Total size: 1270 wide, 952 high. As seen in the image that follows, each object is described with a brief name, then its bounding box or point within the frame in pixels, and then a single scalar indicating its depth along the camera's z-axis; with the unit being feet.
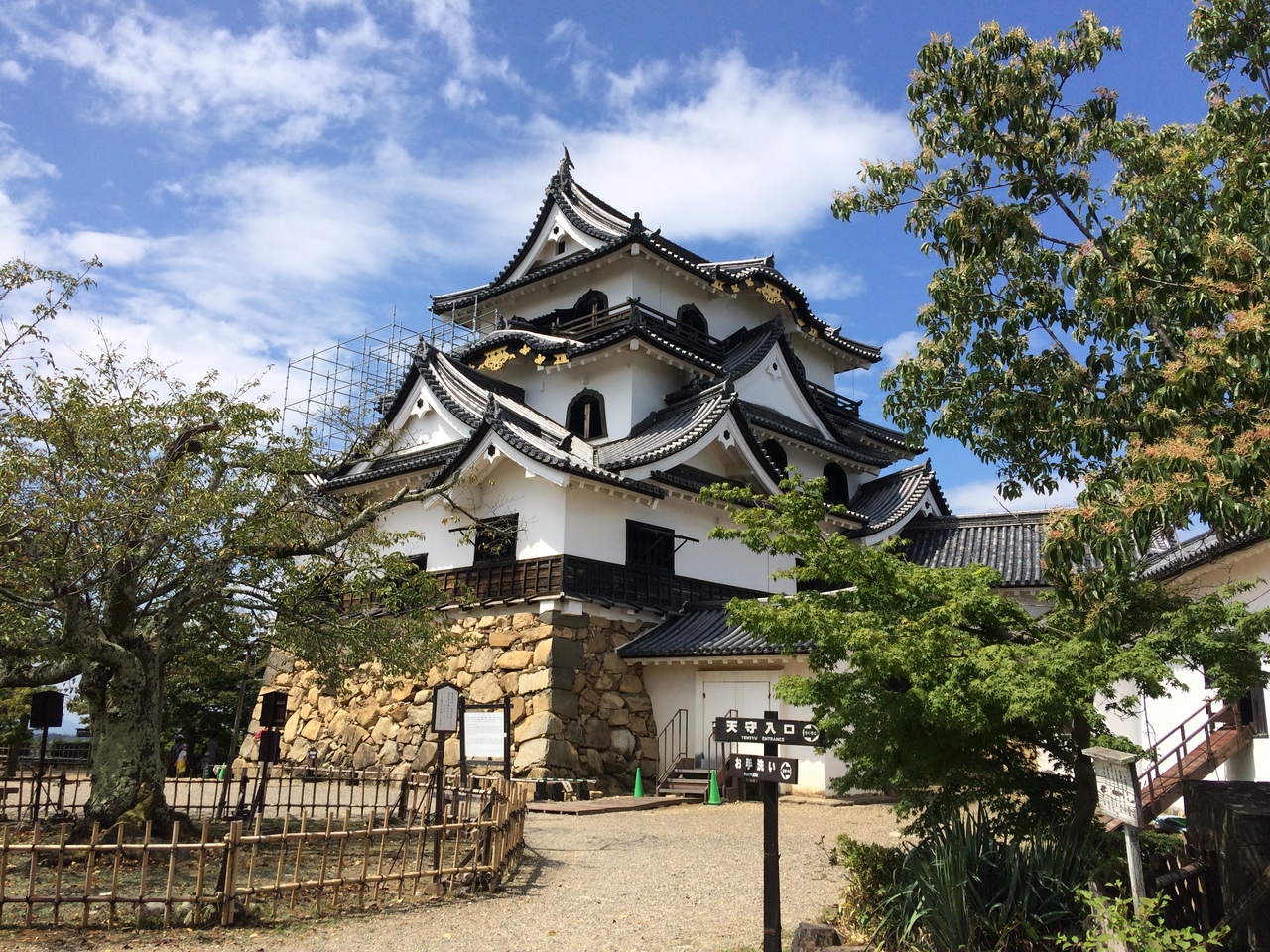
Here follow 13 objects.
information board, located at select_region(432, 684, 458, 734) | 41.01
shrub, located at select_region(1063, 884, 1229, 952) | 19.20
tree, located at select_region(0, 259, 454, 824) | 35.50
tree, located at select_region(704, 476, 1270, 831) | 24.38
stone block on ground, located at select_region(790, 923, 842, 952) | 24.39
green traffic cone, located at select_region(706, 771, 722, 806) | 59.41
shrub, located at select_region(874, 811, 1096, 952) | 23.80
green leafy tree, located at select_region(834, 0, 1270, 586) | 24.95
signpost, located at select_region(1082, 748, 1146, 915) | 20.67
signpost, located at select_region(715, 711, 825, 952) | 24.68
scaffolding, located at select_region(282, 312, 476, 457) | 90.79
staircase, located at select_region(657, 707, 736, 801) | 61.98
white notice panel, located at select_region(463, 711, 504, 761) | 42.50
